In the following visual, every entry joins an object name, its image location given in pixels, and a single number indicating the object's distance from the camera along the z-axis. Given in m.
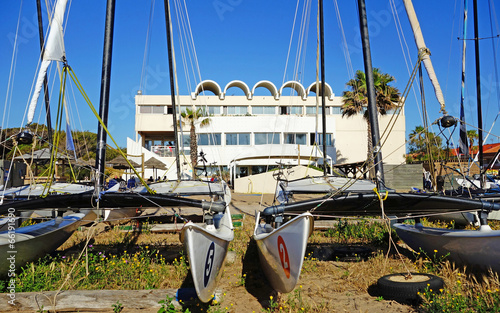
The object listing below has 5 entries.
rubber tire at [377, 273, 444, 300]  5.68
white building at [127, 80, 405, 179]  38.03
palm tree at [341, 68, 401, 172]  28.77
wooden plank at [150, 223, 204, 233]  10.92
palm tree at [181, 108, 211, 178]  34.09
